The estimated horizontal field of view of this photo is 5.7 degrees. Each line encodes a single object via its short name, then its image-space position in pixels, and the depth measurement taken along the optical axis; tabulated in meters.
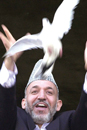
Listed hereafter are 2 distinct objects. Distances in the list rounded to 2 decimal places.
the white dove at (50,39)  3.31
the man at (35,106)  3.51
